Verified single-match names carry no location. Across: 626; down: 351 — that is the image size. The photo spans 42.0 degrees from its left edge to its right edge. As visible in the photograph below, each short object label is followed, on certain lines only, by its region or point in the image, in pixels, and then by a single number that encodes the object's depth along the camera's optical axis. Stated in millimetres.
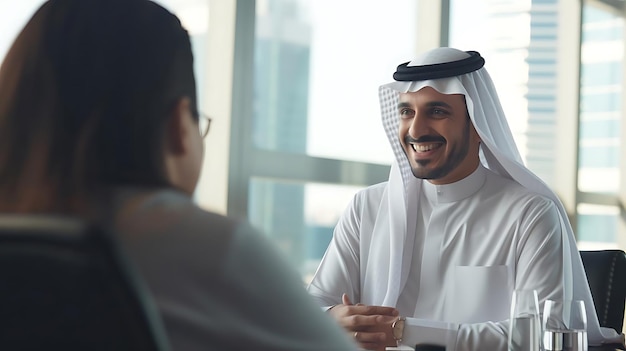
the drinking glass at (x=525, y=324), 1607
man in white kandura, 2729
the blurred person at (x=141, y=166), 789
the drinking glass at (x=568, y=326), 1695
